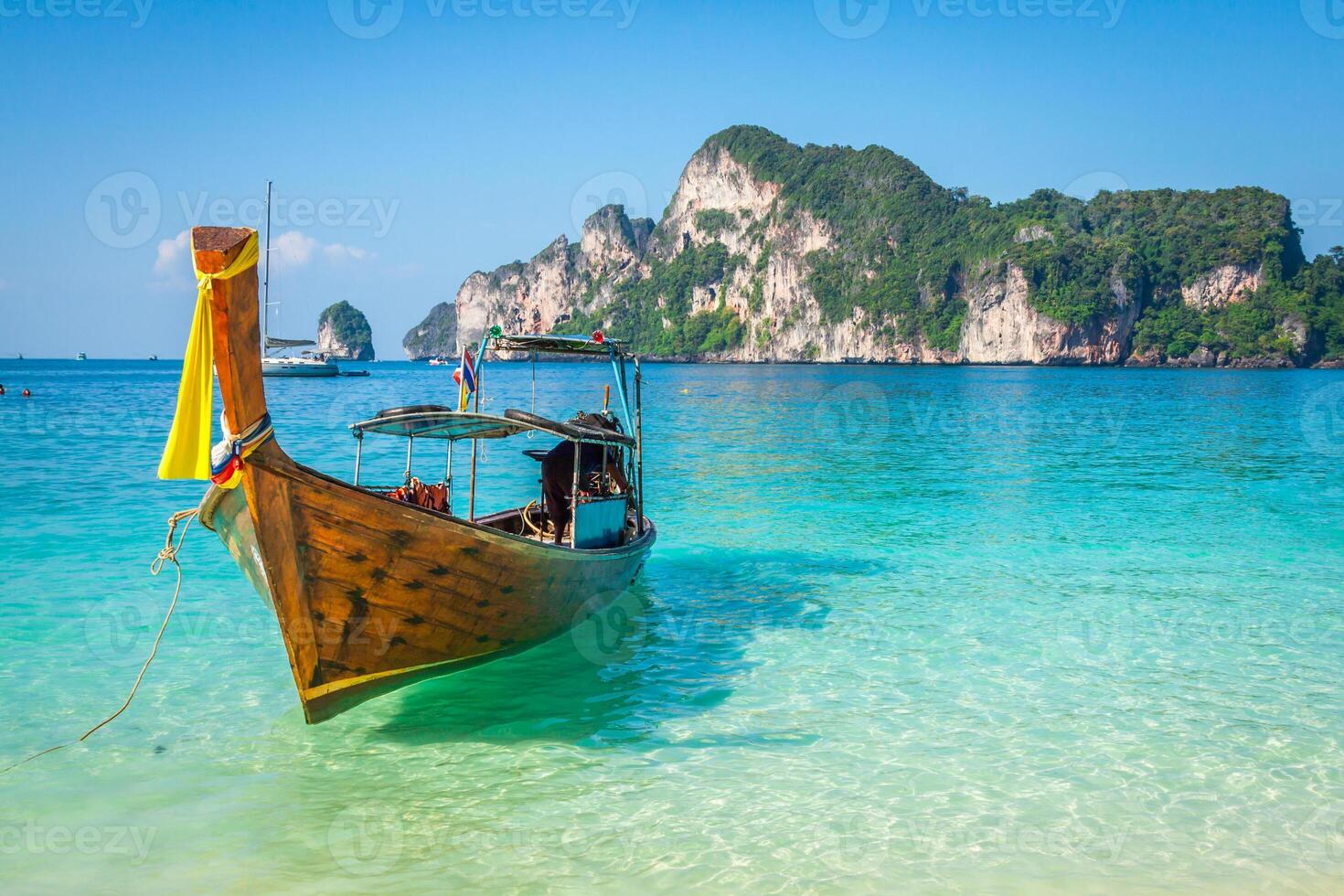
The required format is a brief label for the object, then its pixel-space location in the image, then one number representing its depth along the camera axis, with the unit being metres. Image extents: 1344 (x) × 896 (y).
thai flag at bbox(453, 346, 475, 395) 10.62
